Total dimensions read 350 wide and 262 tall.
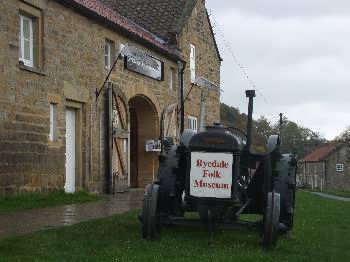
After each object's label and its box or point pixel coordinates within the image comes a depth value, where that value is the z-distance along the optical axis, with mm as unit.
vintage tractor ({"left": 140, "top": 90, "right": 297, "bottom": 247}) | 7129
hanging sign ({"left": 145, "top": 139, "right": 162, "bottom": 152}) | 23438
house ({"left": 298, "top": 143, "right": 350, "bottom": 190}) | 80625
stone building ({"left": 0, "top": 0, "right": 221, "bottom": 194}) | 13758
